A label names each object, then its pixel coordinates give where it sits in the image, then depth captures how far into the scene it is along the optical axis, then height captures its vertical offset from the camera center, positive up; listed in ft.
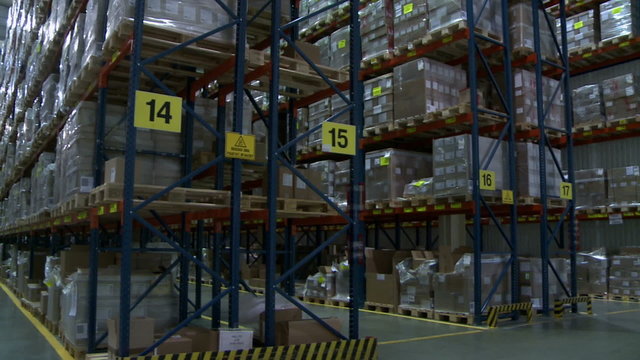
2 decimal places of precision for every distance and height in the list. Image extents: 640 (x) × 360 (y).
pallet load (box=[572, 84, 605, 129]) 36.70 +8.03
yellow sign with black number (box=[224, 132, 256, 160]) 16.01 +2.30
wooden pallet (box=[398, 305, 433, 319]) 27.14 -3.80
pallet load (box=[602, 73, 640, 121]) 34.91 +8.25
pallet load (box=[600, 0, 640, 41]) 35.24 +12.99
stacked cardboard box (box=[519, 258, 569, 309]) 27.78 -2.29
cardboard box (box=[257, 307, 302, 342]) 18.15 -2.61
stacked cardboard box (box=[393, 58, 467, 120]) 28.35 +7.13
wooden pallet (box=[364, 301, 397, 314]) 29.23 -3.87
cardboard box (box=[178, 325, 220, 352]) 15.47 -2.94
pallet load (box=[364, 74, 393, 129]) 30.58 +6.90
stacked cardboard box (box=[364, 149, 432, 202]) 29.63 +3.12
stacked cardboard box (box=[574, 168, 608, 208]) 35.60 +2.78
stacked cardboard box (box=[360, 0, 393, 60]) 31.94 +11.20
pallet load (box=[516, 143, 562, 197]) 28.58 +3.09
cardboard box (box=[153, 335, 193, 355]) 15.17 -3.03
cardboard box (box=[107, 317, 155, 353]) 15.29 -2.74
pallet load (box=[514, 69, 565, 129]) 29.27 +6.77
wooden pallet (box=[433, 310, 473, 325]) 25.24 -3.75
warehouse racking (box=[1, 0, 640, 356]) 15.80 +2.43
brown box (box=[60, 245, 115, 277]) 22.57 -1.25
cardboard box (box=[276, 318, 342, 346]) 16.46 -2.90
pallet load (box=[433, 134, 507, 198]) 25.95 +3.09
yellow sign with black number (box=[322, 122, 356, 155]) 17.31 +2.77
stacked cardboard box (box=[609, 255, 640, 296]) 33.76 -2.45
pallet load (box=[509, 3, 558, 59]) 29.25 +10.16
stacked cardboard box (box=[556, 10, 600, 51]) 37.22 +12.98
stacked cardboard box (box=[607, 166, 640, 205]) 34.04 +2.85
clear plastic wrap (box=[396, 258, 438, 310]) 27.59 -2.40
